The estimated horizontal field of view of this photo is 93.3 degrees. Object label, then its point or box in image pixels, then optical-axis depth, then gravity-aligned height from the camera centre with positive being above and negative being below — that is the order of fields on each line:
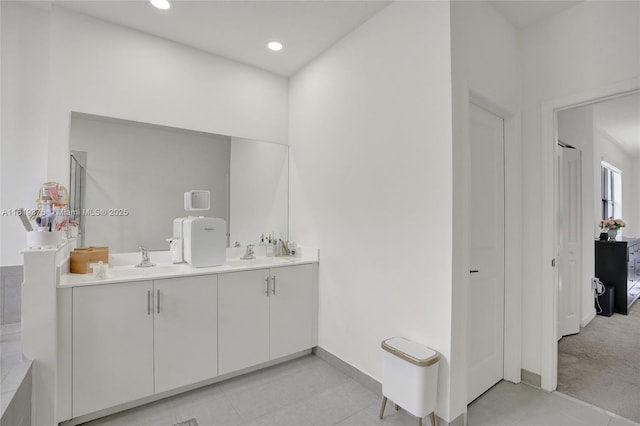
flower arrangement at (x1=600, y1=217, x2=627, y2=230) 4.49 -0.11
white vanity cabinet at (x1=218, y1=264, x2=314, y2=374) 2.44 -0.87
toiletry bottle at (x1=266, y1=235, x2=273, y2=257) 3.18 -0.36
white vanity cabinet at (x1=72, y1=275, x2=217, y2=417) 1.91 -0.86
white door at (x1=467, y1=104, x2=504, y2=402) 2.19 -0.27
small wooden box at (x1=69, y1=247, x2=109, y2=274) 2.13 -0.33
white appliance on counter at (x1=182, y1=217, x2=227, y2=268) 2.47 -0.22
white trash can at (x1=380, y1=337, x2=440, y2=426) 1.78 -0.99
